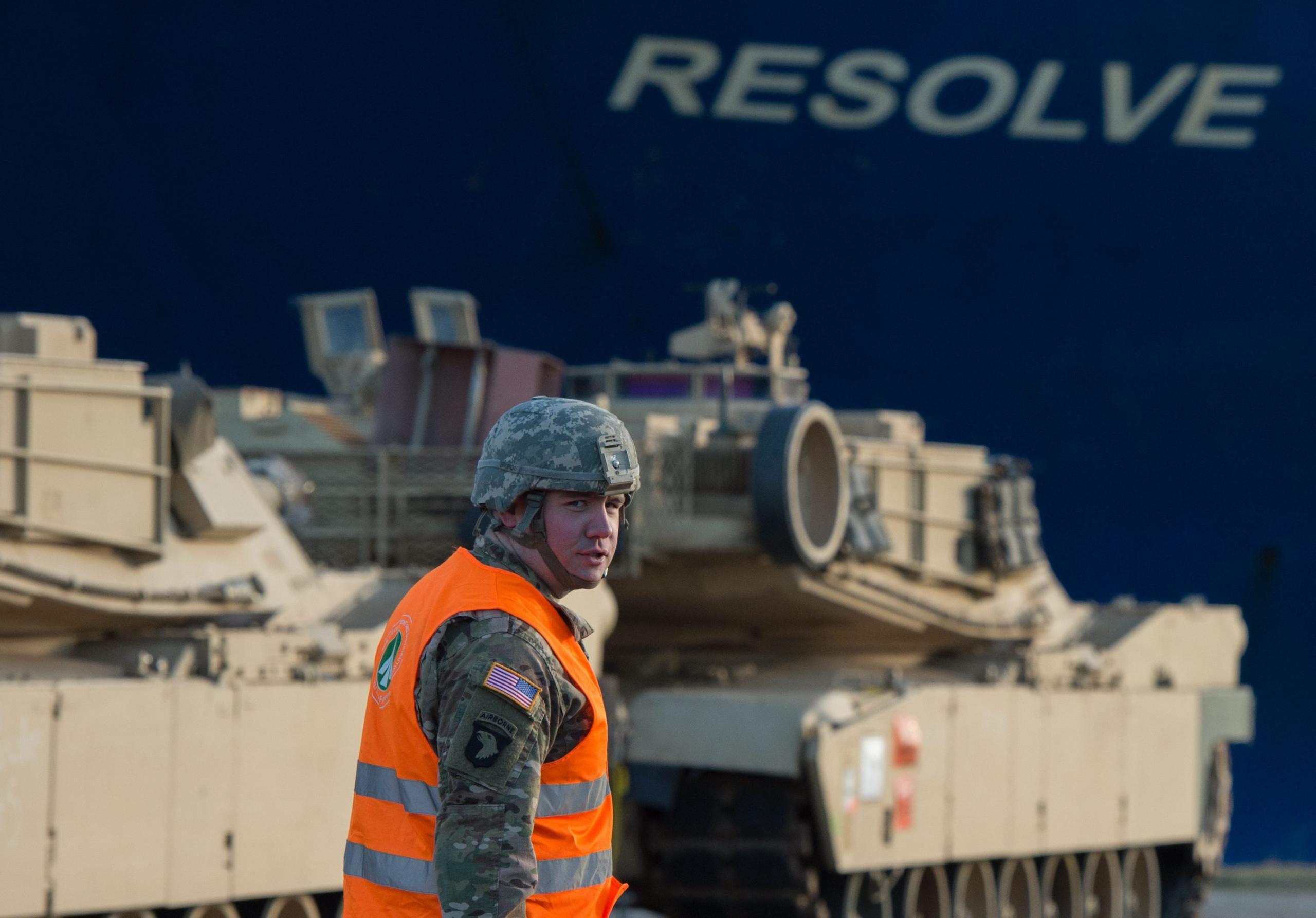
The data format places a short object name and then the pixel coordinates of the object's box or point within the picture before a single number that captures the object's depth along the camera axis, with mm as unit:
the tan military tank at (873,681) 25531
